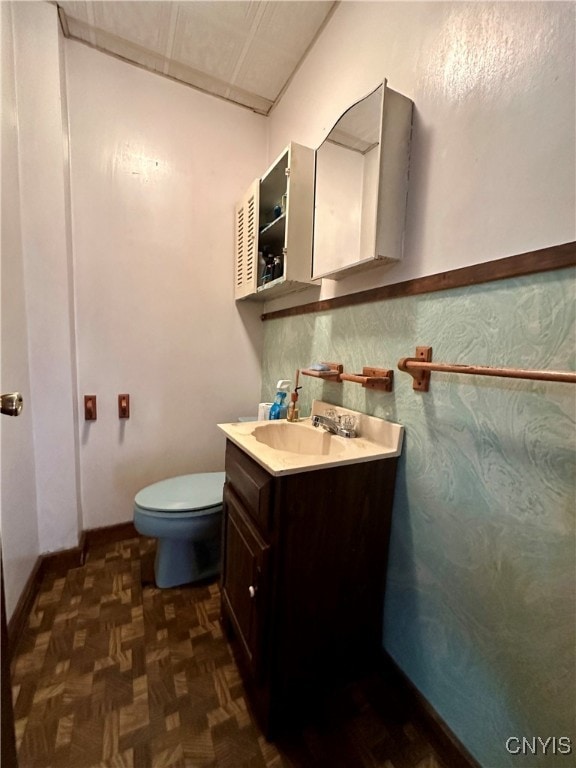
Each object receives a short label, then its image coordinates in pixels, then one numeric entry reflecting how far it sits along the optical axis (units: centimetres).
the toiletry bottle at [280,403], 147
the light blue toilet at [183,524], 134
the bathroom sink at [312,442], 89
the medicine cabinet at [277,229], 137
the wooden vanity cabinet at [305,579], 88
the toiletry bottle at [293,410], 136
